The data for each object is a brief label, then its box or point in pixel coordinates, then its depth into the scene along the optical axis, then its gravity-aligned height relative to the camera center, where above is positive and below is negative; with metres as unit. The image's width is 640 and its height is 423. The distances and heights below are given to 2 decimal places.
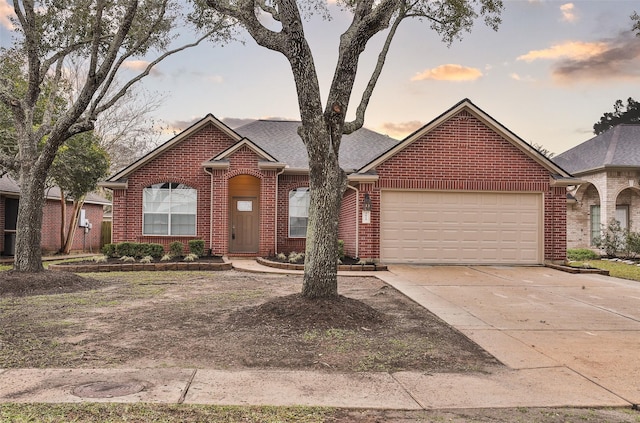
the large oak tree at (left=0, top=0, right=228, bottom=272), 10.96 +4.03
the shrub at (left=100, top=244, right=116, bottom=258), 16.28 -1.06
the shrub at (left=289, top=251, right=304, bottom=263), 15.20 -1.19
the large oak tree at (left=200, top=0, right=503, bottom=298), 7.20 +1.72
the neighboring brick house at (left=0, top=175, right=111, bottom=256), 21.59 -0.06
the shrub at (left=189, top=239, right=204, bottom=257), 16.59 -0.95
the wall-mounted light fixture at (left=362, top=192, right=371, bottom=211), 14.58 +0.56
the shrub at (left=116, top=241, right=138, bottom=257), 16.12 -1.02
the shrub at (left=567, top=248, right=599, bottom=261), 20.15 -1.32
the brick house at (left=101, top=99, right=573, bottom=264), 14.90 +0.74
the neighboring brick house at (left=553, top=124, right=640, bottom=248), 20.48 +1.73
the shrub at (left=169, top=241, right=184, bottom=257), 16.55 -1.01
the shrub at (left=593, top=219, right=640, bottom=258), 19.35 -0.71
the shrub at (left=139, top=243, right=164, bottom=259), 16.22 -1.05
